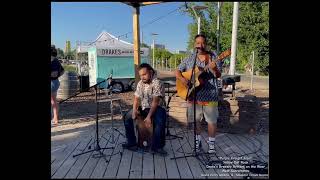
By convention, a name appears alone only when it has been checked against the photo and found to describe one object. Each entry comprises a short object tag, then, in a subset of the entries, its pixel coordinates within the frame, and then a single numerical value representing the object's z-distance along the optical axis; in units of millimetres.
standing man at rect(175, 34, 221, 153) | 2768
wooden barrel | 5712
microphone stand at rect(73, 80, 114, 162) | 2758
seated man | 2861
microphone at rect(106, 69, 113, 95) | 3144
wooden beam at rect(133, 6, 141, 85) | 2999
